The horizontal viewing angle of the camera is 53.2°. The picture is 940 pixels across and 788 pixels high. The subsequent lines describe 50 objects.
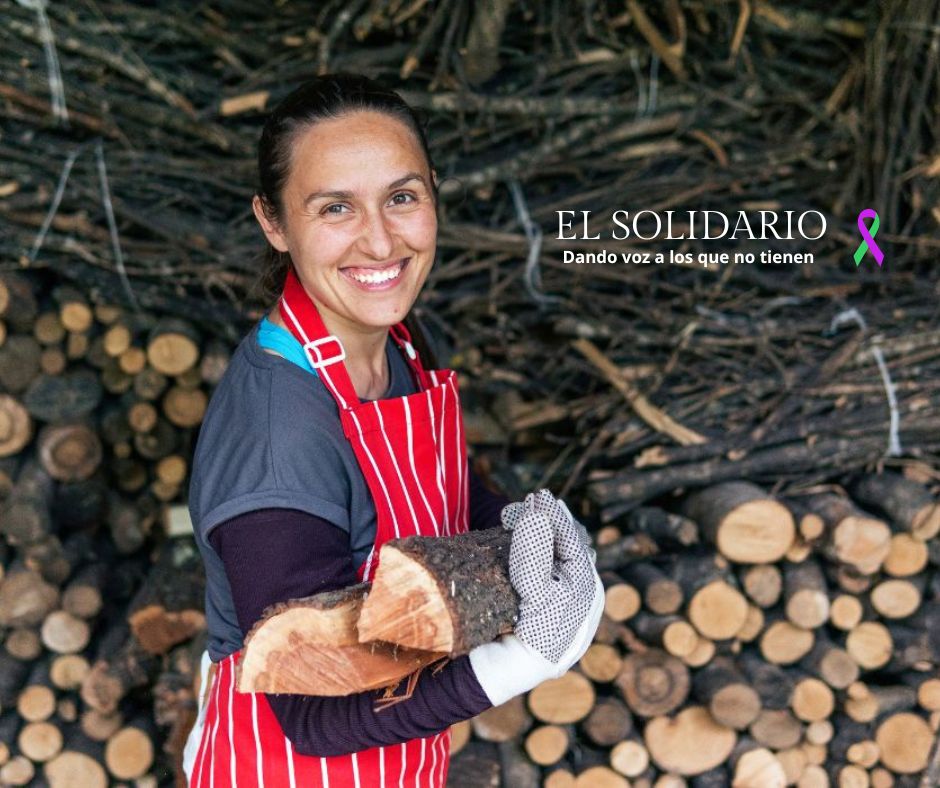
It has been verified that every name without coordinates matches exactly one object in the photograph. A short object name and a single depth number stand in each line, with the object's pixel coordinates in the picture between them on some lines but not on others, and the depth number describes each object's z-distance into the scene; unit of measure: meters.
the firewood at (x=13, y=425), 2.70
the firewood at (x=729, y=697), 2.55
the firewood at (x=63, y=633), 2.71
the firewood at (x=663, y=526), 2.69
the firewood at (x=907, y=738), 2.72
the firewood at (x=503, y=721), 2.58
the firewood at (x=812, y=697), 2.64
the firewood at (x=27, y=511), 2.65
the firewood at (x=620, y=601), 2.56
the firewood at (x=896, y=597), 2.69
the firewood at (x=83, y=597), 2.72
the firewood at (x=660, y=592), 2.54
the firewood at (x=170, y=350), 2.84
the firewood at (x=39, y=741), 2.67
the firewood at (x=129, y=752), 2.68
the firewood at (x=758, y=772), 2.68
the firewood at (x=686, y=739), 2.63
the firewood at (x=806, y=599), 2.62
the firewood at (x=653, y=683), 2.58
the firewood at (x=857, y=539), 2.57
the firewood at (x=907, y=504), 2.64
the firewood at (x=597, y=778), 2.62
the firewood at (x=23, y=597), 2.68
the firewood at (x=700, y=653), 2.61
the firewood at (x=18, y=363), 2.70
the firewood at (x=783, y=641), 2.66
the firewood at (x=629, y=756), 2.62
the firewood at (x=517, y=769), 2.60
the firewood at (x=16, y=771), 2.66
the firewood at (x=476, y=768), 2.58
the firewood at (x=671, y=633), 2.55
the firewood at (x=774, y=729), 2.67
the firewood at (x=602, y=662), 2.58
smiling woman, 1.34
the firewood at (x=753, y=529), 2.57
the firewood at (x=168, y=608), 2.70
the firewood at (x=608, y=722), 2.59
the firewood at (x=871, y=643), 2.71
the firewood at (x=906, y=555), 2.67
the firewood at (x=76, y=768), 2.68
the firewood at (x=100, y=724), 2.70
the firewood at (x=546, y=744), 2.60
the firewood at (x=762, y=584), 2.63
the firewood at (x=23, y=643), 2.71
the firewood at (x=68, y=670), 2.72
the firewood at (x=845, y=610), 2.67
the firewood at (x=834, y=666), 2.64
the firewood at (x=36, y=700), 2.67
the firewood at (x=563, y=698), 2.57
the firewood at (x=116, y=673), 2.65
